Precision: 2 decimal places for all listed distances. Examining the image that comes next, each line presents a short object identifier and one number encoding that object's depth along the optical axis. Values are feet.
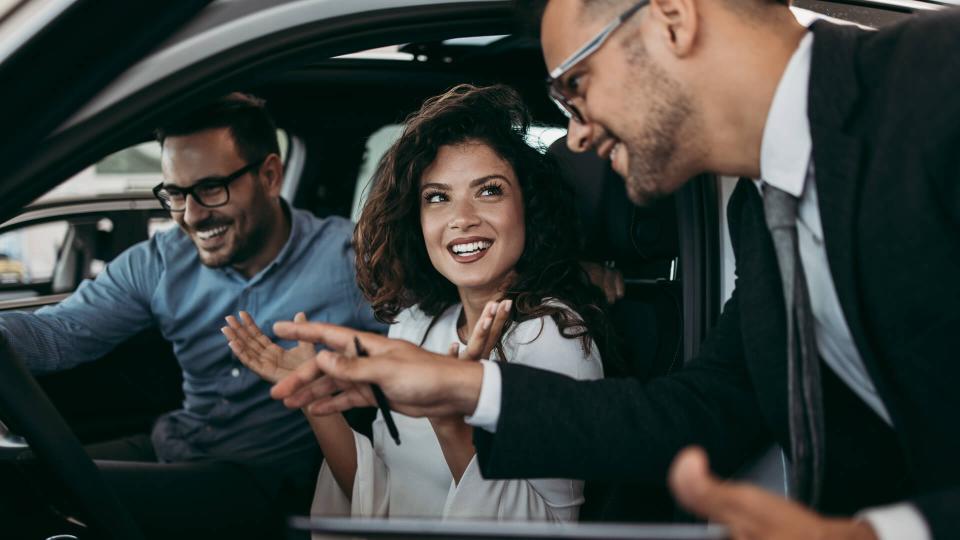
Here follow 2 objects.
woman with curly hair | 5.92
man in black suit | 3.64
